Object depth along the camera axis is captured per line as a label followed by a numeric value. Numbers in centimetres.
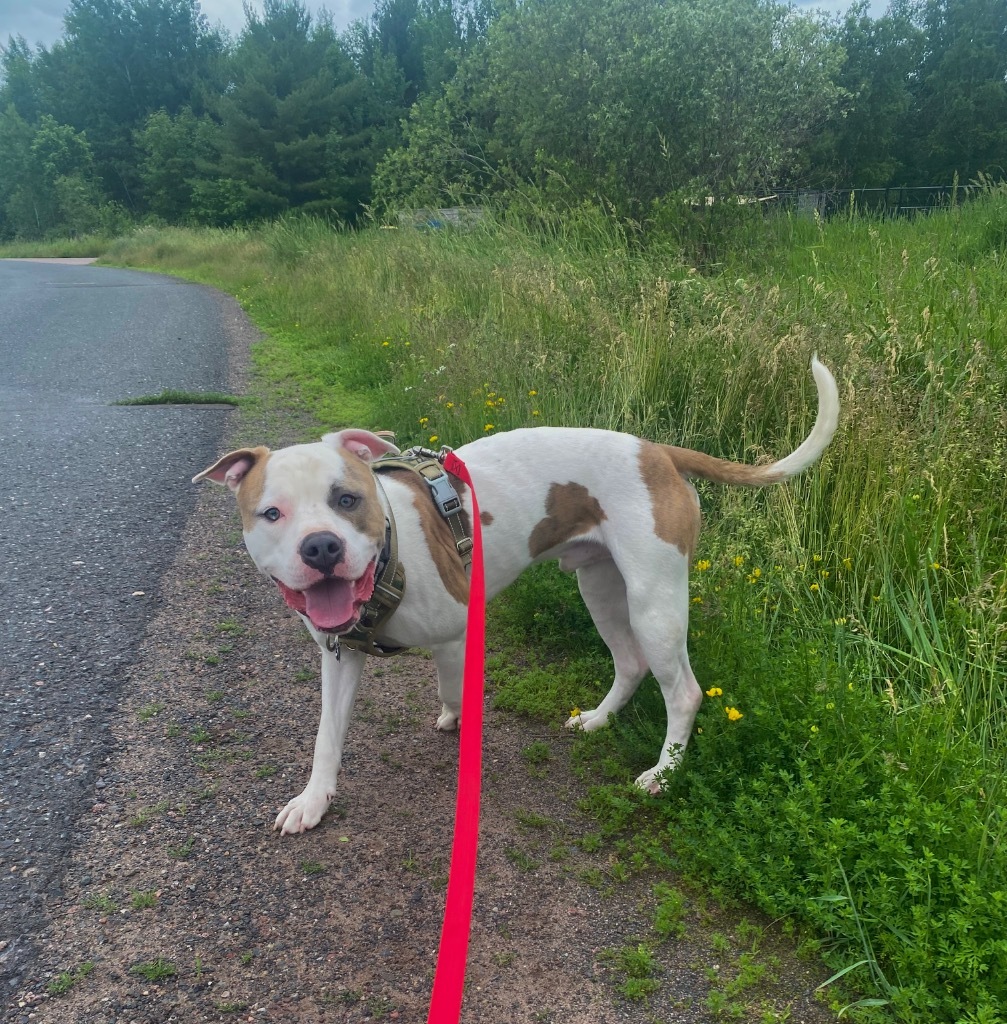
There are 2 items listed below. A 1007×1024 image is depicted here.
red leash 140
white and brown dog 243
